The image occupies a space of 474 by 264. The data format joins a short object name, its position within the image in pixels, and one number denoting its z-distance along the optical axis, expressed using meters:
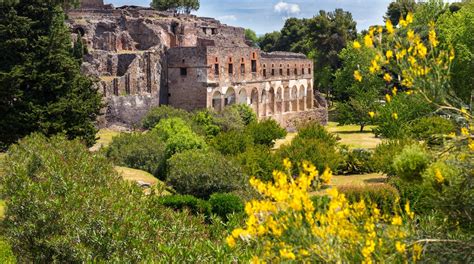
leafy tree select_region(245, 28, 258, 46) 116.46
